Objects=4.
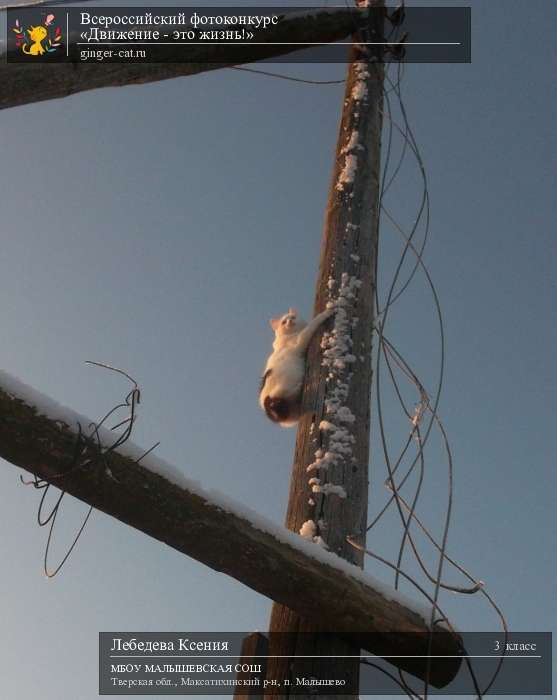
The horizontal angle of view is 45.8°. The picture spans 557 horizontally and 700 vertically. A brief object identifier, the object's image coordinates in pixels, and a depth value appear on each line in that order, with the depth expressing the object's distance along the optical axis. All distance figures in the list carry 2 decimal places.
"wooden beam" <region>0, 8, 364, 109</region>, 2.40
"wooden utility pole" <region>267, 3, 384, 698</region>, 1.86
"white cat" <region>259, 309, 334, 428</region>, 2.63
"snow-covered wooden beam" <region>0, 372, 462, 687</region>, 1.57
